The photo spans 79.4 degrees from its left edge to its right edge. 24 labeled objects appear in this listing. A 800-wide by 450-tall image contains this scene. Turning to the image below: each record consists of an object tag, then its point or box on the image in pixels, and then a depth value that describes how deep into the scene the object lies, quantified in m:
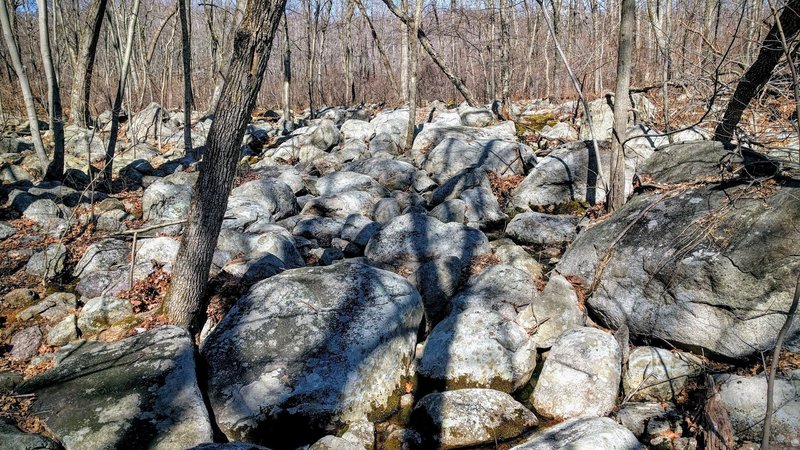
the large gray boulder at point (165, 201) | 8.92
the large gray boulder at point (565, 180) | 9.11
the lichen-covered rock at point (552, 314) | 5.30
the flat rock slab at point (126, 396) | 3.68
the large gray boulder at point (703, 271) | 4.46
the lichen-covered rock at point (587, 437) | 3.55
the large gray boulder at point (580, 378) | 4.35
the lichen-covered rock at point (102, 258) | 6.72
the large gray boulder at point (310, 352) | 4.19
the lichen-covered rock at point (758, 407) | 3.59
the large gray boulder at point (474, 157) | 11.15
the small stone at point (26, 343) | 5.09
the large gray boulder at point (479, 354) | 4.75
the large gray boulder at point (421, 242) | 6.96
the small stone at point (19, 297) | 6.00
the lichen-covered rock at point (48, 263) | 6.65
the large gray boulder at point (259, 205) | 8.55
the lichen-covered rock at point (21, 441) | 3.34
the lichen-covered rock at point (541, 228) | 7.77
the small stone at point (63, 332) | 5.21
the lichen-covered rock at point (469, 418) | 4.06
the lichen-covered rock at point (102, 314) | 5.28
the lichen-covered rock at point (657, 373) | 4.45
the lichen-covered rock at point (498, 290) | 5.84
